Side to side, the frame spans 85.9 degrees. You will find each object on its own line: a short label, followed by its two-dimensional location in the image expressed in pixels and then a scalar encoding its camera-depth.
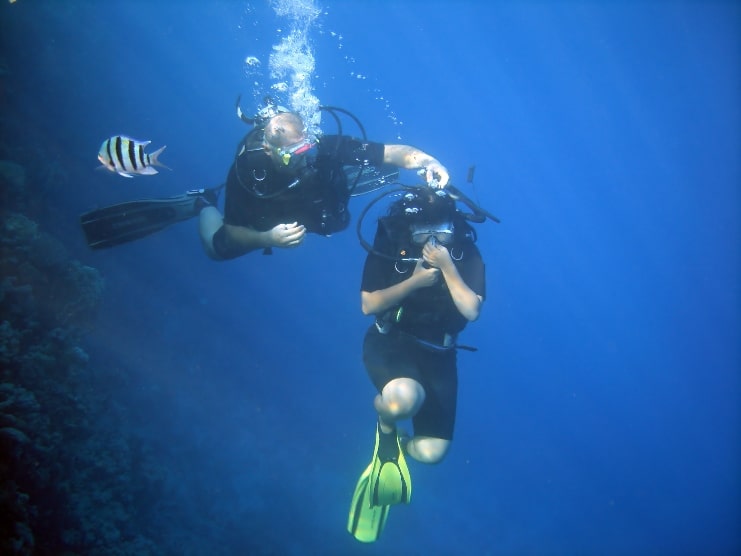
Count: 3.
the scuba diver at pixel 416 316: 3.83
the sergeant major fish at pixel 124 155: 3.04
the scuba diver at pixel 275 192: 3.90
